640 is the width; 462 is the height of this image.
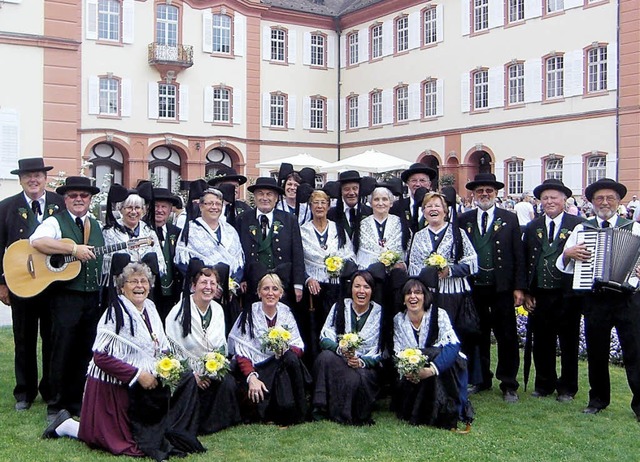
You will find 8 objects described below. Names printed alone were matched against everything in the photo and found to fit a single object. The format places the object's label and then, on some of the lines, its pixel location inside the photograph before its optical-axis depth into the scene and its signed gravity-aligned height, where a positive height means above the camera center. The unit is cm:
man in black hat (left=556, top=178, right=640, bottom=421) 682 -74
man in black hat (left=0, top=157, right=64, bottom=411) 697 -66
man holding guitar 657 -60
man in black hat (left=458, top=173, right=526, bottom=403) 755 -51
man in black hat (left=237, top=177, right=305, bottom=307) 765 -15
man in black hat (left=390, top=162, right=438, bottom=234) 809 +26
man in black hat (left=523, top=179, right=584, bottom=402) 745 -67
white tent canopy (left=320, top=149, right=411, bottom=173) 2134 +161
